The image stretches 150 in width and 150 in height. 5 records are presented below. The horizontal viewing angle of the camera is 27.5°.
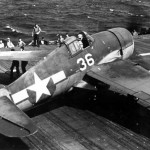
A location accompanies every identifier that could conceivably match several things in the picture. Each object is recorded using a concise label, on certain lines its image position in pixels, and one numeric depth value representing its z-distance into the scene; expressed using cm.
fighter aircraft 1038
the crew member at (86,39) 1517
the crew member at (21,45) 1861
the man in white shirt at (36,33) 2316
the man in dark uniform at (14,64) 1744
